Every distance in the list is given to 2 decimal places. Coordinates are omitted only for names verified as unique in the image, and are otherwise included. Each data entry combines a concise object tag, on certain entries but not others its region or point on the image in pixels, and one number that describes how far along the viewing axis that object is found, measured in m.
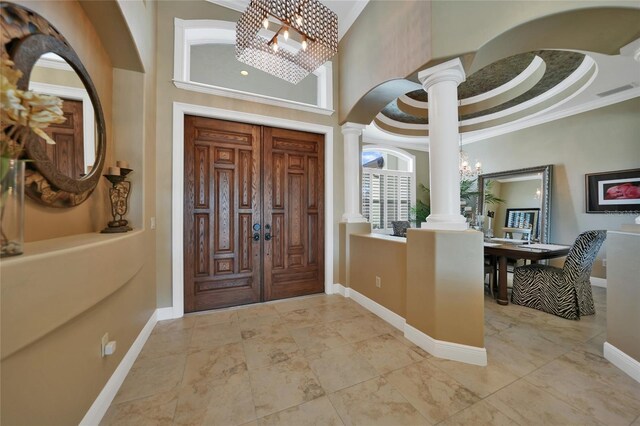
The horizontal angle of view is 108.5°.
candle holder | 1.79
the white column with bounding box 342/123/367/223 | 3.39
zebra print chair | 2.60
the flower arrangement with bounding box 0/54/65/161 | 0.79
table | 2.87
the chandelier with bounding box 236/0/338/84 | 1.86
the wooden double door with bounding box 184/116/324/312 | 2.79
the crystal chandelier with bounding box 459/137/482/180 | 4.52
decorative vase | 0.83
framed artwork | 3.49
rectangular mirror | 4.38
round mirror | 1.09
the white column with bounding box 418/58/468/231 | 2.01
